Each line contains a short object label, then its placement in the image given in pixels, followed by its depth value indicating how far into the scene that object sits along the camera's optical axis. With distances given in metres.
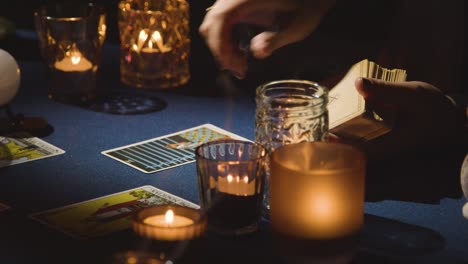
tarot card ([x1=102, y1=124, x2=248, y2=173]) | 1.26
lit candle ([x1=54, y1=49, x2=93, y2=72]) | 1.48
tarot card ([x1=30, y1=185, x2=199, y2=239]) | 1.11
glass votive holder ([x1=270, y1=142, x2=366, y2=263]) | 1.02
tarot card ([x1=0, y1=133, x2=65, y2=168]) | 1.27
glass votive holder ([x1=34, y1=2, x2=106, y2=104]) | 1.47
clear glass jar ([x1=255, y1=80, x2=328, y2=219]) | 1.14
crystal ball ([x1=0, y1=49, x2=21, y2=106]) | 1.33
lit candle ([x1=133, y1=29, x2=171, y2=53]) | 1.52
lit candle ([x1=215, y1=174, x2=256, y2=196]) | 1.09
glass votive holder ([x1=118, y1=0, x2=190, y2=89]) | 1.51
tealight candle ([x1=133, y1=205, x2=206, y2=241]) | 1.01
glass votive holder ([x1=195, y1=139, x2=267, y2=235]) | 1.09
